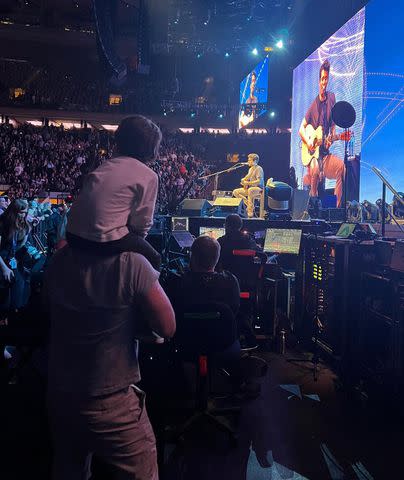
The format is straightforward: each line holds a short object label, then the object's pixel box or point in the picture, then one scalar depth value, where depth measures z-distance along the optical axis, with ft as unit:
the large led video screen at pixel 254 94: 50.12
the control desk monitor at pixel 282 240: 16.70
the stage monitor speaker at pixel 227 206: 20.03
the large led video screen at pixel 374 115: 22.98
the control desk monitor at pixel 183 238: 14.35
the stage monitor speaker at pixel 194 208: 18.88
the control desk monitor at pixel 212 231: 18.01
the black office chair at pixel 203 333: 7.86
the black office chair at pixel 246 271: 13.70
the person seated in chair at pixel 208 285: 8.68
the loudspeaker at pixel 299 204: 21.38
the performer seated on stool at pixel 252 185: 26.43
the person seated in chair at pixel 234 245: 13.84
